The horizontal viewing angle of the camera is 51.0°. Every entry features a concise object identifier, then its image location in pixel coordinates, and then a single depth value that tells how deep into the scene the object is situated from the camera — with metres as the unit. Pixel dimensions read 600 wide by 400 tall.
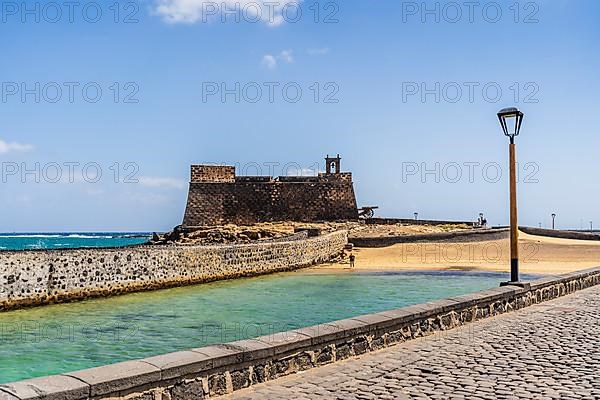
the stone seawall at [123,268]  15.37
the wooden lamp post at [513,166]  10.84
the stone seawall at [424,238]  32.16
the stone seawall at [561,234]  37.99
